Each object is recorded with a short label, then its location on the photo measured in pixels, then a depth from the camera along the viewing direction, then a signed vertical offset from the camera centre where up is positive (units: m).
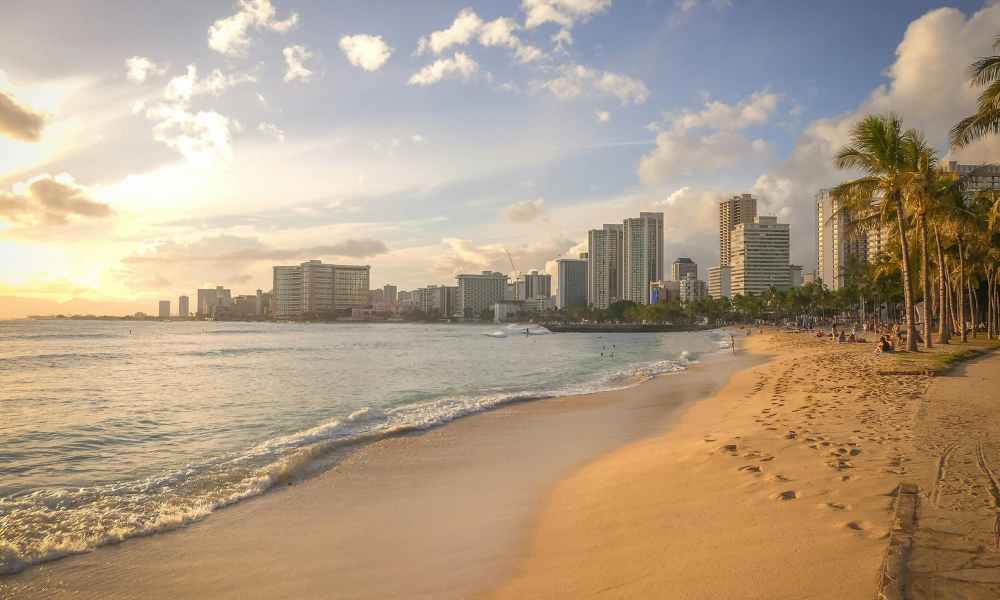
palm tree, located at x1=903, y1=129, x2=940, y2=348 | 20.78 +5.04
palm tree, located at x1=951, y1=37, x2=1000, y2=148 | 14.21 +5.44
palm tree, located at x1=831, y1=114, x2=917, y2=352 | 21.20 +5.73
